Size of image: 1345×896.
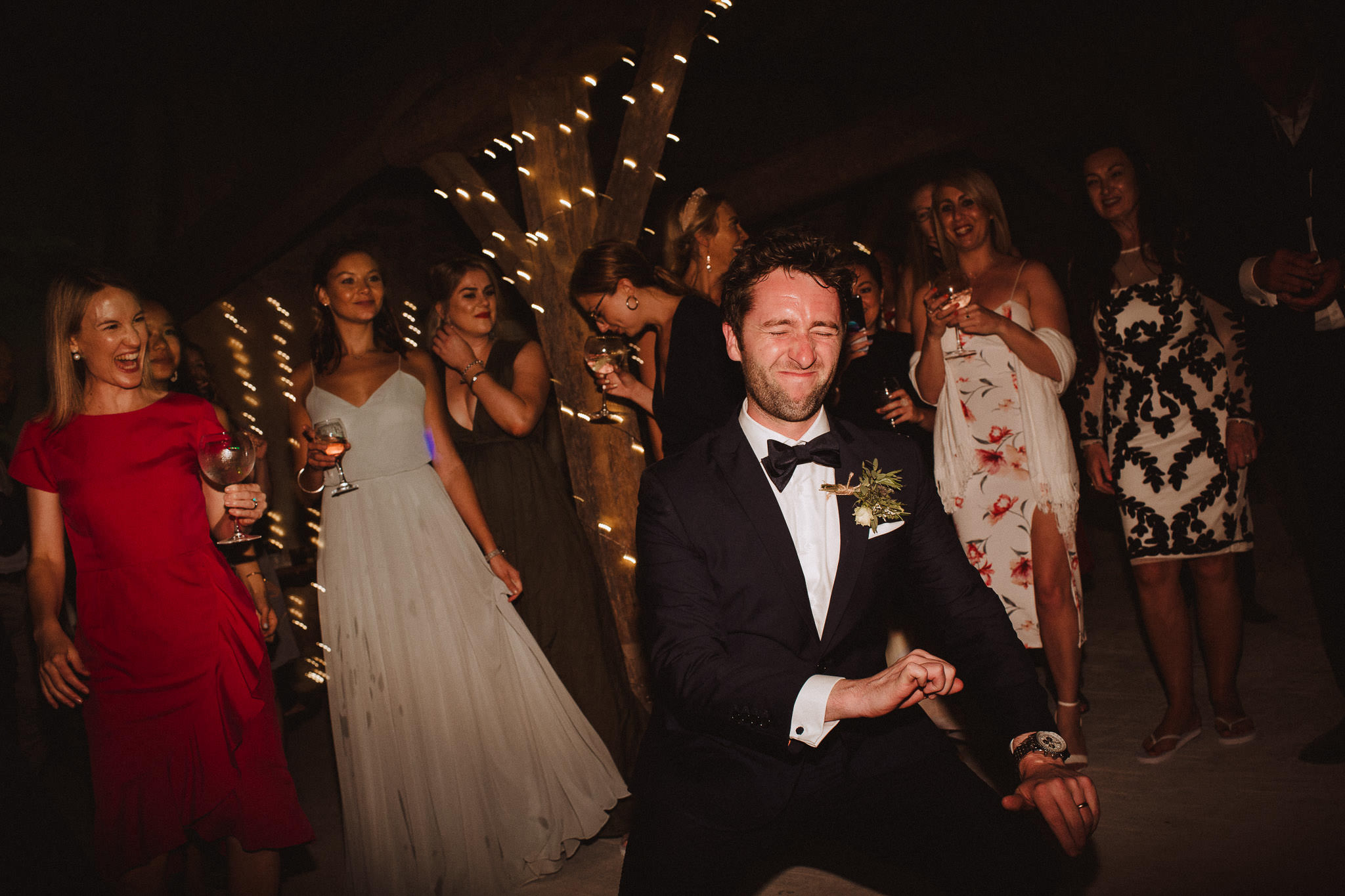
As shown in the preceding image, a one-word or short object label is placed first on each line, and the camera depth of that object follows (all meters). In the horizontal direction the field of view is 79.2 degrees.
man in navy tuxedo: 1.44
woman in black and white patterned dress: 2.80
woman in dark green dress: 3.06
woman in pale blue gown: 2.56
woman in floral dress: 2.78
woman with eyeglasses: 2.69
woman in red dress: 2.11
